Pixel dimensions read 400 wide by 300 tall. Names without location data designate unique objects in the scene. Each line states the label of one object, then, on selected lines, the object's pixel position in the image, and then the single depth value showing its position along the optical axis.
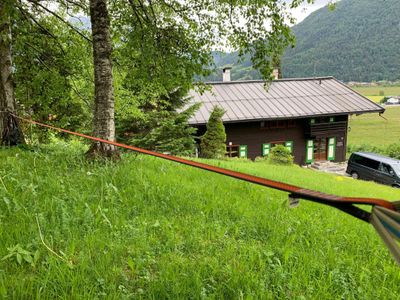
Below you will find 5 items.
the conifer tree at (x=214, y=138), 19.03
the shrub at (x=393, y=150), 32.91
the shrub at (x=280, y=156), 19.45
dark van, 17.75
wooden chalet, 24.05
